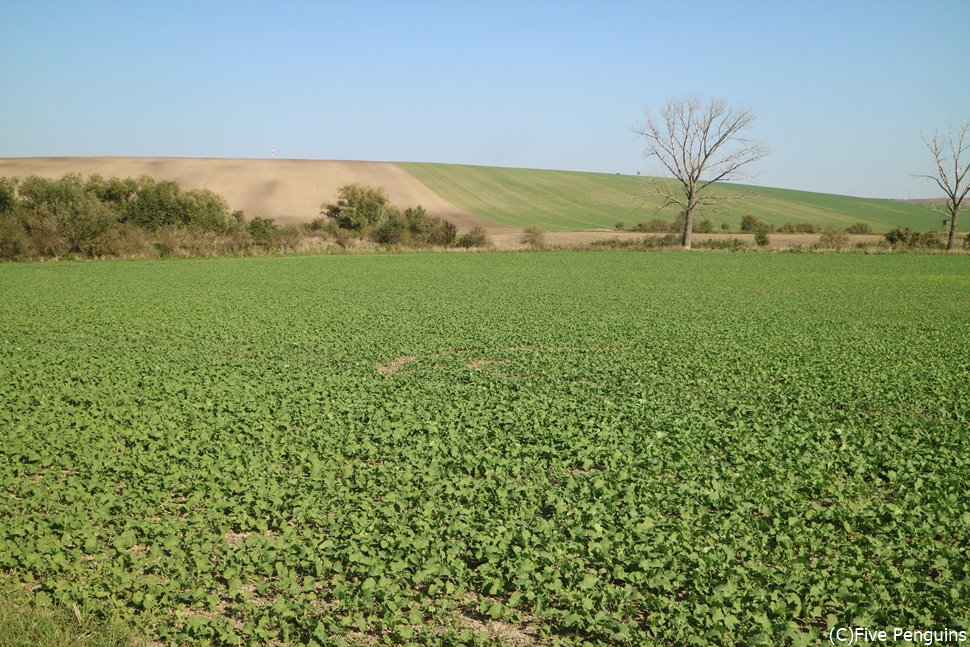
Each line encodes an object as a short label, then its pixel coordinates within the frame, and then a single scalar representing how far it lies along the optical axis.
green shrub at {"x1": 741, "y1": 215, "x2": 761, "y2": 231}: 88.19
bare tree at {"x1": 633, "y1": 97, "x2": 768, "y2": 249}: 66.19
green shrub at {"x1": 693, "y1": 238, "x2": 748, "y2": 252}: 66.24
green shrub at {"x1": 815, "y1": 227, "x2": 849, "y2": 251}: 64.56
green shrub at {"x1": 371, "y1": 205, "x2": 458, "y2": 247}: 64.94
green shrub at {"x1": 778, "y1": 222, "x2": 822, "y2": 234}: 88.06
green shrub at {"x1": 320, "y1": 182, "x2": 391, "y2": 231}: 70.94
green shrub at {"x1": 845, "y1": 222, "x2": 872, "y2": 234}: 82.76
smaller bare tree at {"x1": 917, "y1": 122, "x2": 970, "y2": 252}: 63.38
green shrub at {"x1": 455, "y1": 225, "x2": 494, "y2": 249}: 66.12
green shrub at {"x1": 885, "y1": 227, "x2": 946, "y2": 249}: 66.00
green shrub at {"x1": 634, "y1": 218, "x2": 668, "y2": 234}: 82.56
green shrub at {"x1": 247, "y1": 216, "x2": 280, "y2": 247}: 57.59
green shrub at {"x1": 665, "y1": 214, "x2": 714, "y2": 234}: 83.88
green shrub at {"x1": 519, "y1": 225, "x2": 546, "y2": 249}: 66.44
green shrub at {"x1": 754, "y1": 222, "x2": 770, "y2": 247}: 69.81
